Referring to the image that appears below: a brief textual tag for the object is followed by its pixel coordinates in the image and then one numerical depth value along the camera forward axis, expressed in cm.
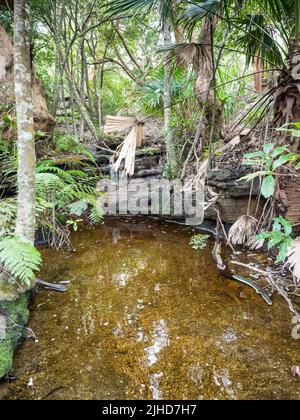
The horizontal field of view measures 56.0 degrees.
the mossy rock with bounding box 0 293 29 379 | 188
